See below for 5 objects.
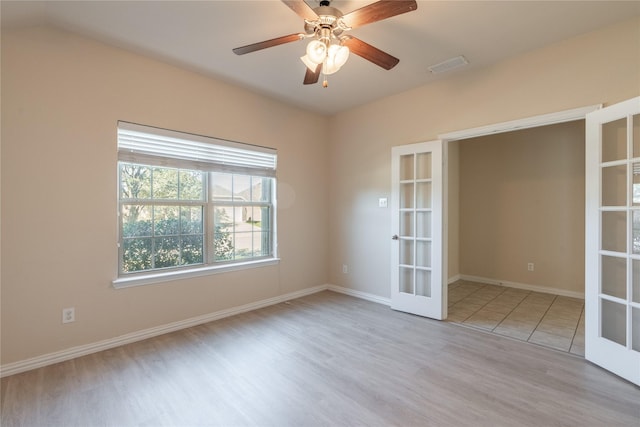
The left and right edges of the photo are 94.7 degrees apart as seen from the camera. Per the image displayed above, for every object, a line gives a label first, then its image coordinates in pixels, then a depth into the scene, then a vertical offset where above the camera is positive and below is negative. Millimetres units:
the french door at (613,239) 2166 -229
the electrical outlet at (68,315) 2516 -884
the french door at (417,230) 3404 -233
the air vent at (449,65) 2913 +1490
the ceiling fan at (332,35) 1749 +1188
